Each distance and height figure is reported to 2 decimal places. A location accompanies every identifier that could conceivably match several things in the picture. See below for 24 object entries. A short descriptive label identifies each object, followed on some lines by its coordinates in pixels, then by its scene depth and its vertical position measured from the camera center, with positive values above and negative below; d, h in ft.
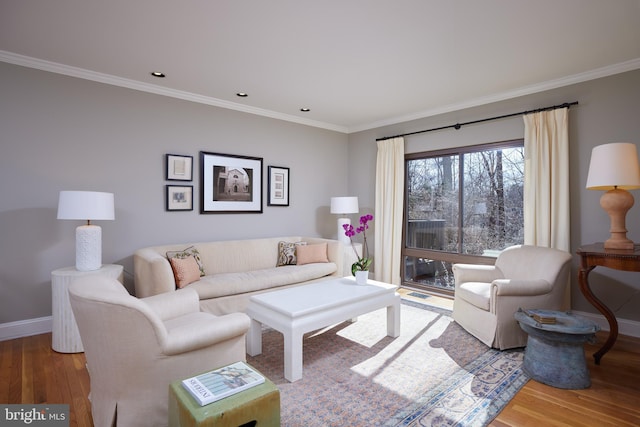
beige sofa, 9.78 -2.13
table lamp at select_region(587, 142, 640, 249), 8.27 +1.01
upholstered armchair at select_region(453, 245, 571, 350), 8.98 -2.18
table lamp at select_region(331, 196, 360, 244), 16.20 +0.41
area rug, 6.29 -3.82
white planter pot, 10.27 -1.95
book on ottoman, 4.36 -2.43
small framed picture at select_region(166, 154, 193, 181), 12.53 +1.82
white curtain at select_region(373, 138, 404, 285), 16.21 +0.34
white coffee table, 7.62 -2.49
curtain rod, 11.36 +4.01
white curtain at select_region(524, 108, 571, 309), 11.27 +1.34
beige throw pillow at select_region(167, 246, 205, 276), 11.09 -1.42
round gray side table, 7.19 -3.08
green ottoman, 4.07 -2.54
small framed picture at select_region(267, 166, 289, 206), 15.57 +1.37
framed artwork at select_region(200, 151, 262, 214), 13.51 +1.35
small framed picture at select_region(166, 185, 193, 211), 12.57 +0.63
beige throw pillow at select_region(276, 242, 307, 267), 14.12 -1.71
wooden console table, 7.68 -1.12
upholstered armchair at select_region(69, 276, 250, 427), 5.11 -2.30
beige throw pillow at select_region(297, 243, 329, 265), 14.03 -1.70
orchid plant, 10.39 -1.47
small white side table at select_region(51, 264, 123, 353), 8.91 -2.92
